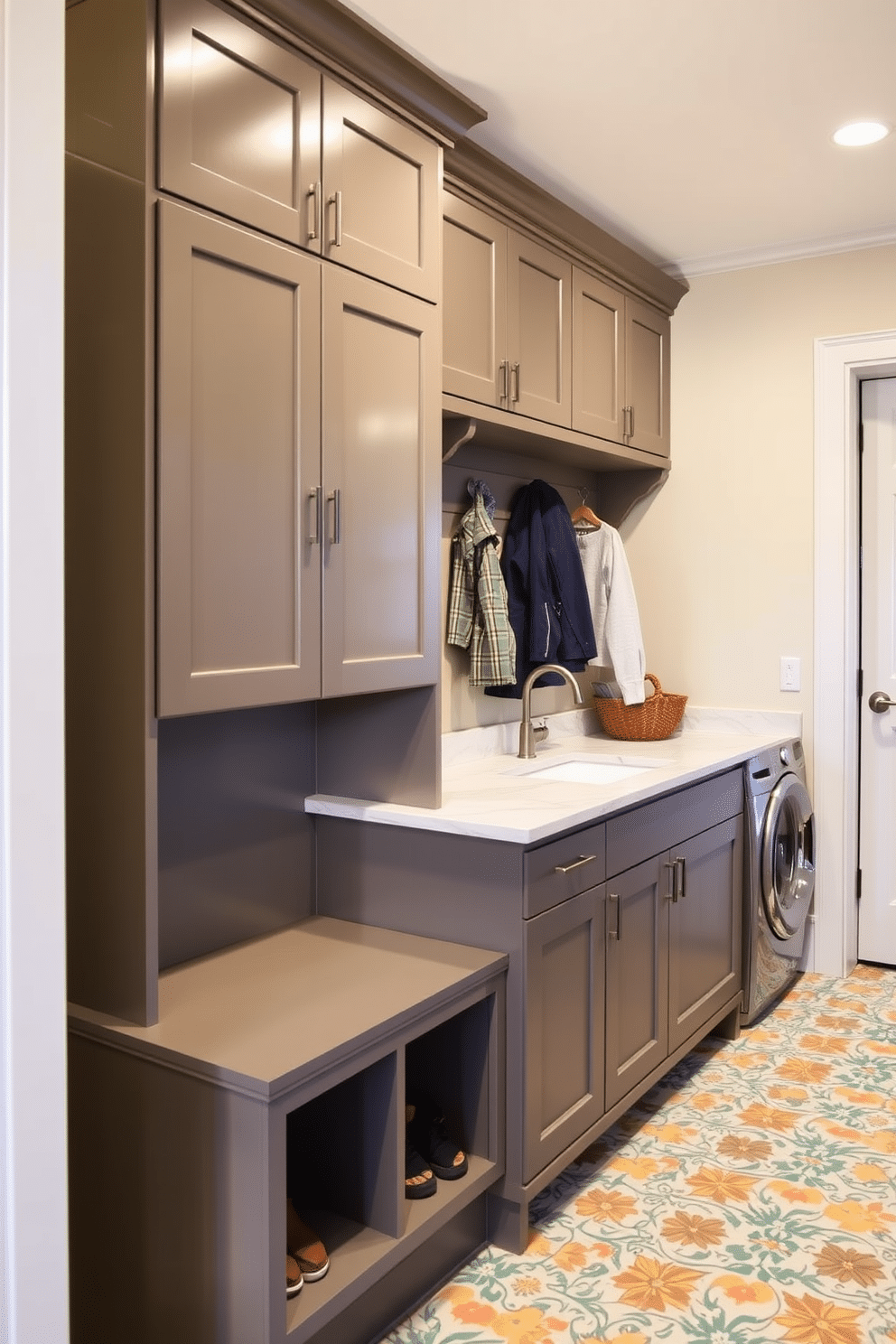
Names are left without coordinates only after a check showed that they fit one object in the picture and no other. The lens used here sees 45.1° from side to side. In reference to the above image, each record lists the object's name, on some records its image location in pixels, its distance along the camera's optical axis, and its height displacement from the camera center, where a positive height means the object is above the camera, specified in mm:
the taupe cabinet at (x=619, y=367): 3305 +989
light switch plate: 3791 -26
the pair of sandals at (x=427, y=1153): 2033 -957
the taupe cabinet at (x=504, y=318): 2682 +933
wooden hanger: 3703 +514
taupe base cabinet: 2186 -605
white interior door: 3787 -38
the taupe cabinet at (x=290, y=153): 1781 +956
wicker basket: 3674 -176
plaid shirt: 3070 +184
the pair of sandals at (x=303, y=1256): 1736 -976
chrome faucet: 3121 -179
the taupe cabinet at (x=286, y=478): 1777 +351
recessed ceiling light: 2807 +1407
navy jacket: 3283 +246
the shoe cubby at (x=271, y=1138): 1631 -805
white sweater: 3691 +209
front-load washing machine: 3324 -661
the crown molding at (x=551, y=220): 2666 +1262
